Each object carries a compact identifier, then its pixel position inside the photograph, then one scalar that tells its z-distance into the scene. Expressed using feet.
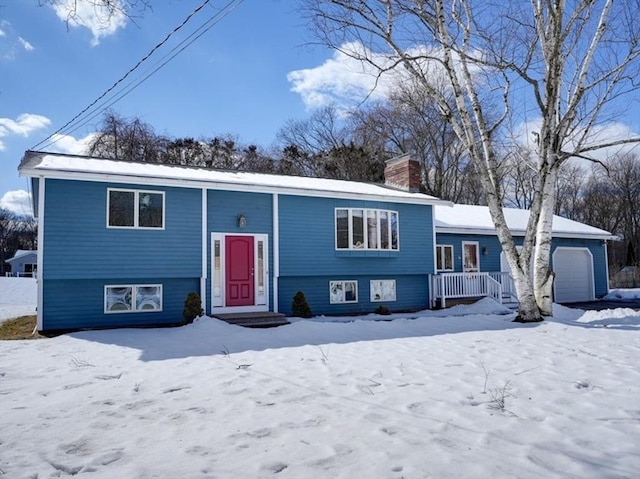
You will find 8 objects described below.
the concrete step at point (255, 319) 33.94
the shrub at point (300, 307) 38.65
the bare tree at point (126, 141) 82.43
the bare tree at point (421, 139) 91.66
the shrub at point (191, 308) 34.06
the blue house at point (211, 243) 31.94
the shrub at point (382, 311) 42.34
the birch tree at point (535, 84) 33.42
